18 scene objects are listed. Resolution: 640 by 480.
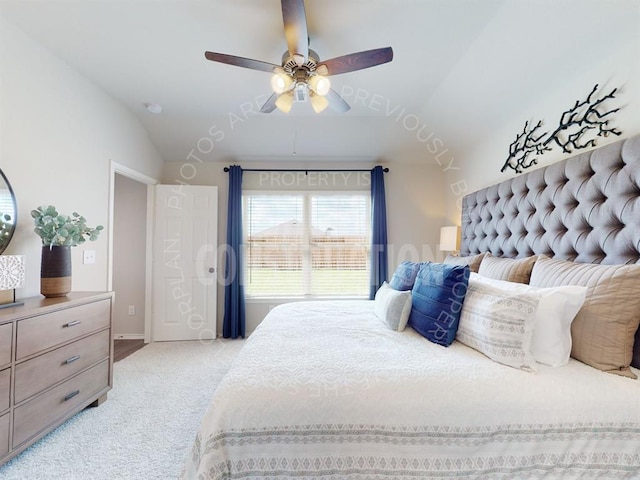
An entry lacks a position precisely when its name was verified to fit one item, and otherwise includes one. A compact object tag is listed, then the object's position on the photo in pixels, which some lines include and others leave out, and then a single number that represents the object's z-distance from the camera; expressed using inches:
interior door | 132.9
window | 143.0
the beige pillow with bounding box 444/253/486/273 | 89.0
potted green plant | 71.2
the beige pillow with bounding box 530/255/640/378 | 45.1
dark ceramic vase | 71.6
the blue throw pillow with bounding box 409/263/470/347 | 57.3
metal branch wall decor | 61.9
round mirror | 67.2
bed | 37.0
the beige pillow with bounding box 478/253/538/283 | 68.4
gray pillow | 65.7
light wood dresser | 55.7
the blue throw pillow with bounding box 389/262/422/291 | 75.9
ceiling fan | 57.0
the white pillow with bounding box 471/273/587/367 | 47.1
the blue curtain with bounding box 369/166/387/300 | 137.3
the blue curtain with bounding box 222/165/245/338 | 135.3
